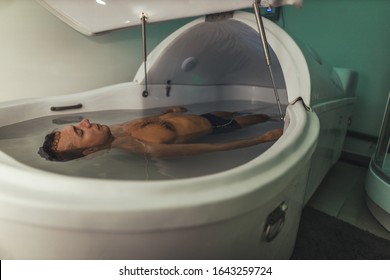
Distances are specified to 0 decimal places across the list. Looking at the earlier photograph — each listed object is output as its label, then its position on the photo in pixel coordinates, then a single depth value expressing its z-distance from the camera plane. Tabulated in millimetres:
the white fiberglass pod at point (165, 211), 444
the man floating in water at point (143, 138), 901
